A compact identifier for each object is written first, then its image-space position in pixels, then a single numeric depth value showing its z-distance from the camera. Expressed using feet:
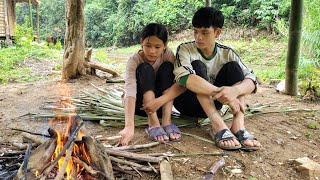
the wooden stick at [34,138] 7.26
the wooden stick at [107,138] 8.96
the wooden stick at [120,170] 7.11
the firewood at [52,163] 5.82
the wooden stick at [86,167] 6.17
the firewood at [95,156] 6.39
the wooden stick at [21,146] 7.66
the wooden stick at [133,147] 8.04
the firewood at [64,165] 5.74
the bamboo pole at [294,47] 15.81
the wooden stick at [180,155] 8.03
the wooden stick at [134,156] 7.52
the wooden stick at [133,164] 7.28
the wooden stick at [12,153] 7.47
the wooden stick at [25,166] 5.54
